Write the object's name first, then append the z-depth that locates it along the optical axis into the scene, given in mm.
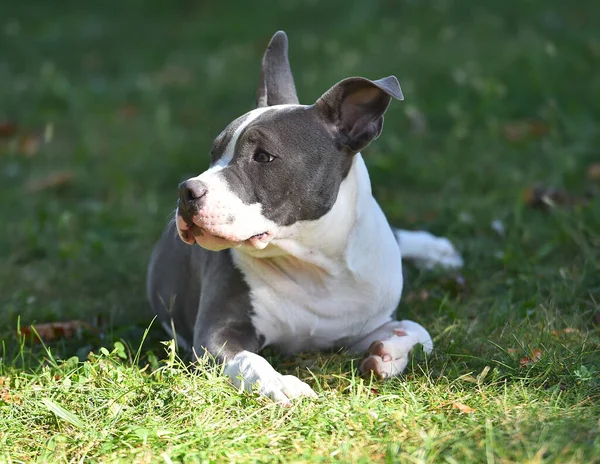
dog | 6930
